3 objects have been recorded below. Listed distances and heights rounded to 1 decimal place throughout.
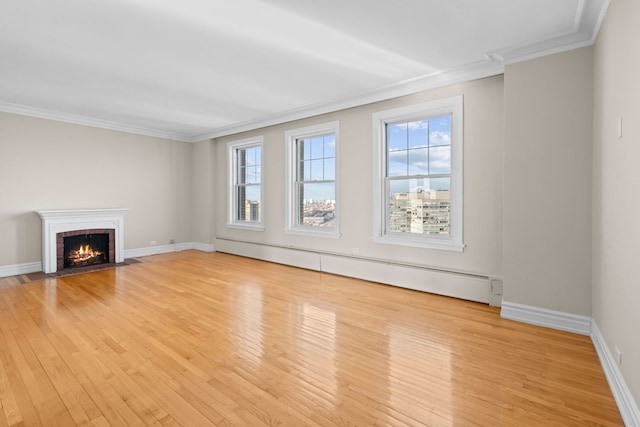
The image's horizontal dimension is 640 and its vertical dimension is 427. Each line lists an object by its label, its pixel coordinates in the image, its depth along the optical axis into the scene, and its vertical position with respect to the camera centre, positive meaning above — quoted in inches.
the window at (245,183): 267.9 +23.5
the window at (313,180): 214.4 +21.4
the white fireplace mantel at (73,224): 210.5 -8.8
